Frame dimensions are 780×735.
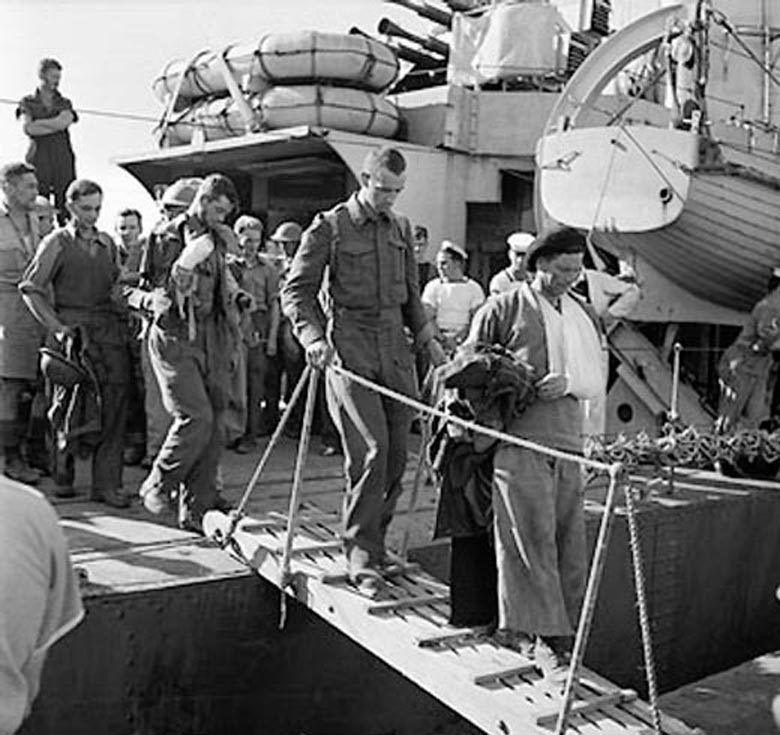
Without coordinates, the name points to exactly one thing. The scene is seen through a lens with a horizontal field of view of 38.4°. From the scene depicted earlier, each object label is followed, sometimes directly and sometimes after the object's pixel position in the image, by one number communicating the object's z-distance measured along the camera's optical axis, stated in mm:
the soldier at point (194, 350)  4949
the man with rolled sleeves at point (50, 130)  7996
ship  4059
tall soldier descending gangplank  4324
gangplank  3457
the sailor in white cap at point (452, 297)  7457
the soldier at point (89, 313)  5246
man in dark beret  3711
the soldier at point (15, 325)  5652
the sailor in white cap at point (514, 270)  6724
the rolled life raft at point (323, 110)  9836
